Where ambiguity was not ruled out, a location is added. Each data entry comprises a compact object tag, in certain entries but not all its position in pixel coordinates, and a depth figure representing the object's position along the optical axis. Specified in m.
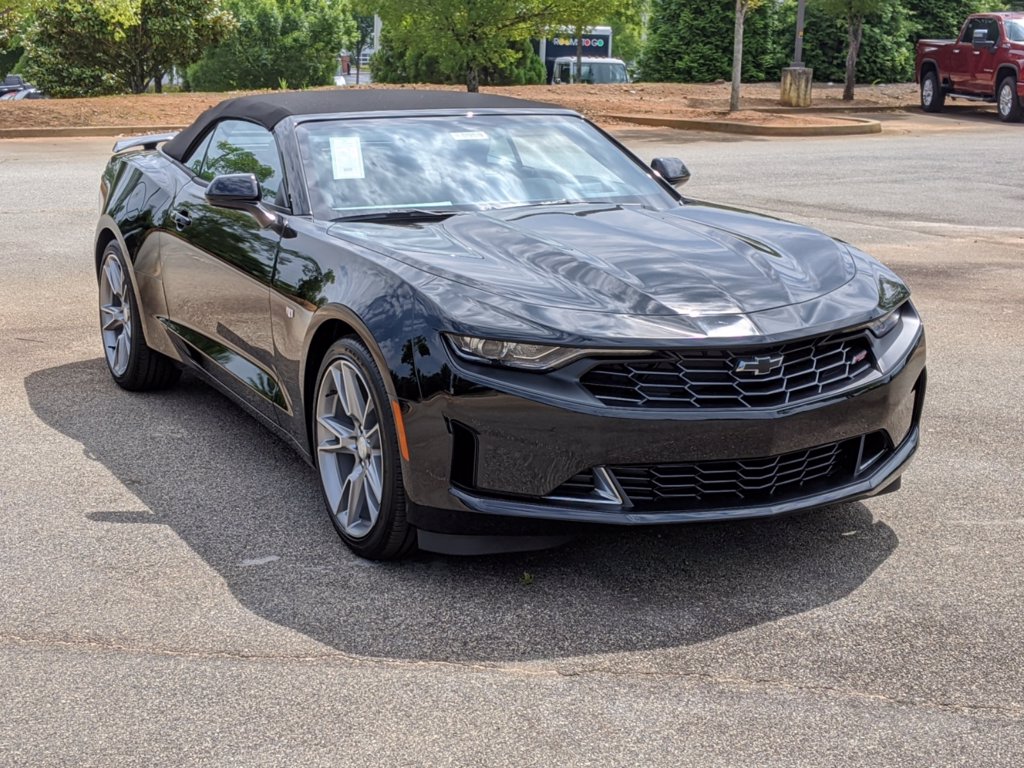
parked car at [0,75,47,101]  42.16
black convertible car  4.18
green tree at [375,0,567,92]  25.14
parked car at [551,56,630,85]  46.03
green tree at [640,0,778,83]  35.97
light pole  28.84
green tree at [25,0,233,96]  31.06
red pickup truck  26.89
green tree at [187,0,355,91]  43.03
